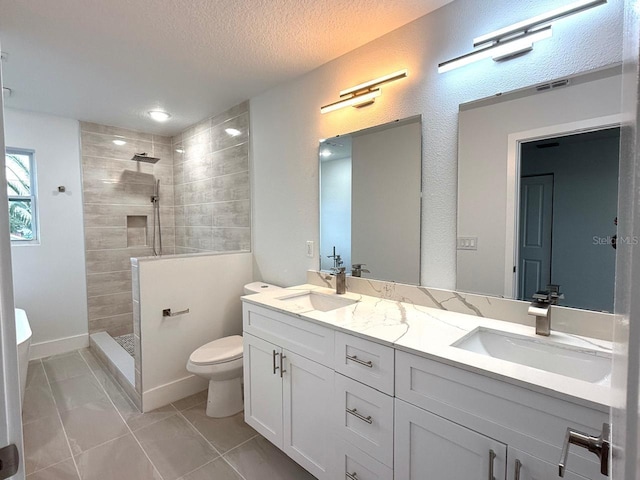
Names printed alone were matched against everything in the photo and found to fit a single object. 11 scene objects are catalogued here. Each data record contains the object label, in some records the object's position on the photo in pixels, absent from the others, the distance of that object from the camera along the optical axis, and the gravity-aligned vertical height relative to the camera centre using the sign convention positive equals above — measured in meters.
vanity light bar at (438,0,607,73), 1.26 +0.83
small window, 3.17 +0.37
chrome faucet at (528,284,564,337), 1.26 -0.32
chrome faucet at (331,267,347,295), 2.10 -0.35
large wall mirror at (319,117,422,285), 1.83 +0.18
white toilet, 2.20 -1.00
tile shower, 3.18 +0.34
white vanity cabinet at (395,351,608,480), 0.89 -0.62
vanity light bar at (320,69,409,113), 1.79 +0.84
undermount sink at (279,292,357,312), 2.01 -0.47
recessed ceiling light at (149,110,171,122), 3.20 +1.18
